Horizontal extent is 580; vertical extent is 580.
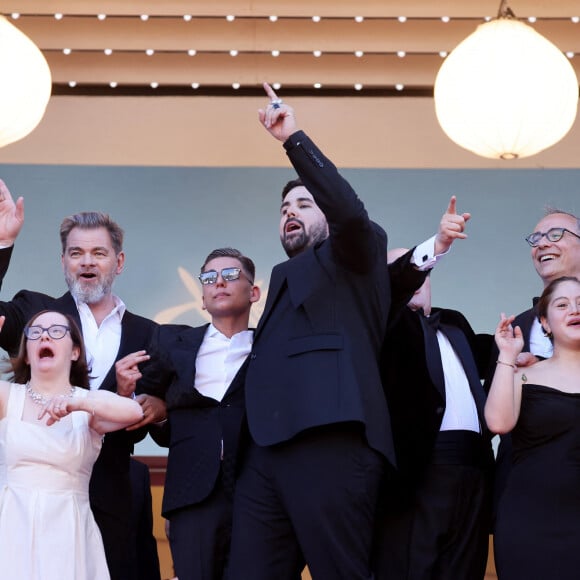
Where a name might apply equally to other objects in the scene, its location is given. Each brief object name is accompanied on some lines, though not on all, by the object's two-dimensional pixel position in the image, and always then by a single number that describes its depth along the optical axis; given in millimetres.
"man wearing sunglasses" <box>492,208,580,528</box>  8810
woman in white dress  7846
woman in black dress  7644
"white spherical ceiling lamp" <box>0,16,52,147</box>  9922
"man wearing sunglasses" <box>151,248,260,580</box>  8048
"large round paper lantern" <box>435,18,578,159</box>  9899
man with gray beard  8592
